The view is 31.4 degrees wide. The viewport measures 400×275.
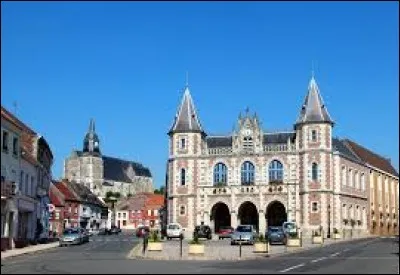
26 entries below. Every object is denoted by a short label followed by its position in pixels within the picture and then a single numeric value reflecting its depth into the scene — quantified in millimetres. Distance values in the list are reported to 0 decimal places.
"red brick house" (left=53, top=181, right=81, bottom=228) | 115812
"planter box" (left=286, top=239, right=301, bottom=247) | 52281
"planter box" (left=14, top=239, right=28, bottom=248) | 47775
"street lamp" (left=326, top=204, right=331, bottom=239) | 81625
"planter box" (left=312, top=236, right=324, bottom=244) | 62319
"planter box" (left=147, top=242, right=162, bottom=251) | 41625
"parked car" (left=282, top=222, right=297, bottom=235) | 67425
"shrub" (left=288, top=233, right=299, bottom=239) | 54000
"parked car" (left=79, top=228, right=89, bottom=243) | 62244
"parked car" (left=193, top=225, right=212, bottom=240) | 73438
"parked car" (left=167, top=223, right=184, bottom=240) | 74062
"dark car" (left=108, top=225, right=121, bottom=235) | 109275
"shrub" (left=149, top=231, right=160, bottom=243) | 41653
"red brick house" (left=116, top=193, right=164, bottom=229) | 164250
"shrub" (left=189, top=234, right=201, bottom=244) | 38353
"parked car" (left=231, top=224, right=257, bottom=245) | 56312
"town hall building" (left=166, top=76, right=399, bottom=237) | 86438
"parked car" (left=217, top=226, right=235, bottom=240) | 79375
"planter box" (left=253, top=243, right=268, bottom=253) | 41781
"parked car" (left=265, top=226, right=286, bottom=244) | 58031
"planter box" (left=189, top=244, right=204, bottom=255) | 37750
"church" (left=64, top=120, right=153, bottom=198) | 197125
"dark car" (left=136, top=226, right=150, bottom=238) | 86188
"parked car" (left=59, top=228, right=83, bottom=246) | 56756
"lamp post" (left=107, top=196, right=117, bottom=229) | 163625
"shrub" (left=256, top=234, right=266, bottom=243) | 42281
